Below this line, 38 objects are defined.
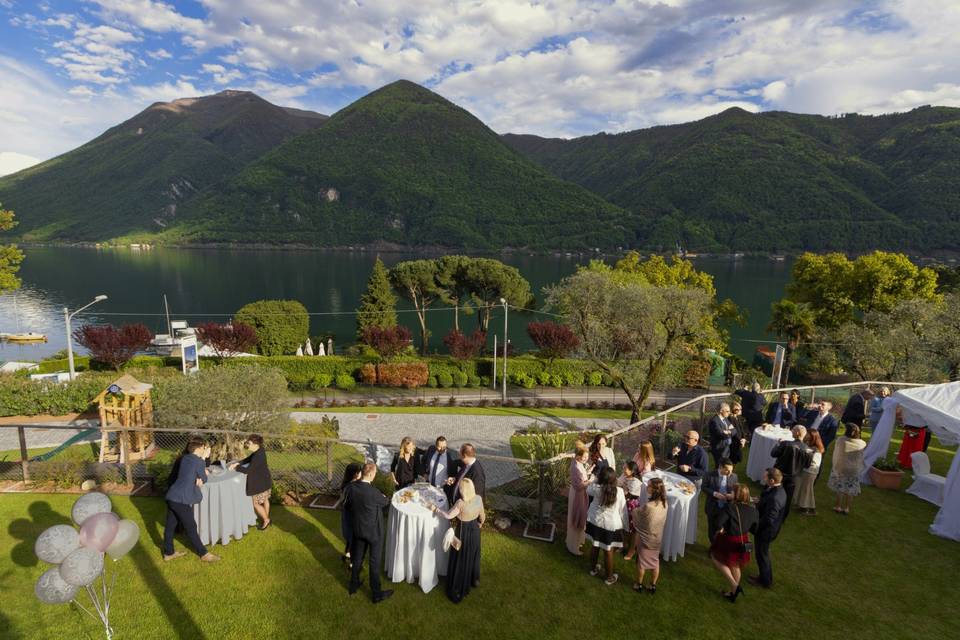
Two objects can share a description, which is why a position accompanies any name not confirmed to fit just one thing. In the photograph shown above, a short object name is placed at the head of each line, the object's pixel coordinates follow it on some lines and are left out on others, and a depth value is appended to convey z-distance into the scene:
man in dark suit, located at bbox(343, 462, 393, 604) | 5.36
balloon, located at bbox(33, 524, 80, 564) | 4.60
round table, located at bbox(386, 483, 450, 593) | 5.77
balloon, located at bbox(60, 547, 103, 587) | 4.43
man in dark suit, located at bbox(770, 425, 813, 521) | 7.52
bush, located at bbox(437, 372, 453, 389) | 26.62
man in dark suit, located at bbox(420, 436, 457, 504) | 6.77
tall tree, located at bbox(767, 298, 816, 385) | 31.62
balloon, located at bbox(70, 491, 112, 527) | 5.38
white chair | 8.66
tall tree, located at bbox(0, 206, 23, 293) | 21.23
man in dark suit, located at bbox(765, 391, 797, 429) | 10.26
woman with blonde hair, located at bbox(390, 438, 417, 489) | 6.85
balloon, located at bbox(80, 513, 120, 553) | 4.77
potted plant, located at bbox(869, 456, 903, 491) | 9.20
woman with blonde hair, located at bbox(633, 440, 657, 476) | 7.28
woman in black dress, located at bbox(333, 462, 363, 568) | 5.62
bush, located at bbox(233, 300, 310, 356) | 33.16
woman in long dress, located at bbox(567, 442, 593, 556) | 6.52
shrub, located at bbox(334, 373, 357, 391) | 25.47
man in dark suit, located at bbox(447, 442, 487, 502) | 6.05
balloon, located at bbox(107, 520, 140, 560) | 4.96
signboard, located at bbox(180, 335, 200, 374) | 25.30
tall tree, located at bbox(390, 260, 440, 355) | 40.19
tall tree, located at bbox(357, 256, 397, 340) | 37.00
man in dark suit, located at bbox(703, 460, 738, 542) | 6.16
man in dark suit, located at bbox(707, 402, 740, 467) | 8.56
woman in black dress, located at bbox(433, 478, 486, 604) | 5.42
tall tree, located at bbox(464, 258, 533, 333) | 38.78
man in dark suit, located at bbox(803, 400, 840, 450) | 9.62
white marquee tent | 7.52
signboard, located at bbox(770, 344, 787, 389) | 21.22
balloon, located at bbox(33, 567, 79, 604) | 4.44
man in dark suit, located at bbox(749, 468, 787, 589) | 5.81
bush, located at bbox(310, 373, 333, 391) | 25.30
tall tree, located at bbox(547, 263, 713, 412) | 17.80
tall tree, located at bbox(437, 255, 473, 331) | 40.22
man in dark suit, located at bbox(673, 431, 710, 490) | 7.28
